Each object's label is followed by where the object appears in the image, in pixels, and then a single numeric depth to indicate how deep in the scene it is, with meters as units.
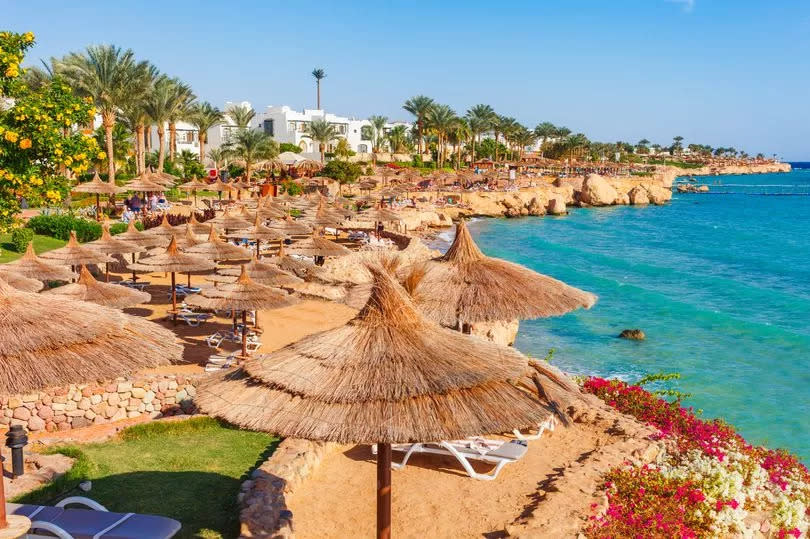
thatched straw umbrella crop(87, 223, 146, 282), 19.36
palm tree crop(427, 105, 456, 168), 82.31
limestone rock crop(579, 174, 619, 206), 86.12
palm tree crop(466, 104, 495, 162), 89.56
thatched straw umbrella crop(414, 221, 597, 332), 10.80
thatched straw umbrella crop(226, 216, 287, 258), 24.56
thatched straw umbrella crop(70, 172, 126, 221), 30.66
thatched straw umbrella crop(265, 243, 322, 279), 21.61
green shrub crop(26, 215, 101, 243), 27.06
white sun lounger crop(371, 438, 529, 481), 10.00
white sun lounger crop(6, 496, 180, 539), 6.71
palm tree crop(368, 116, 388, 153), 85.06
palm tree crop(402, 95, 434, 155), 83.44
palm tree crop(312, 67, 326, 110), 116.31
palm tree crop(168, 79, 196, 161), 48.43
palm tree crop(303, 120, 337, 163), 70.12
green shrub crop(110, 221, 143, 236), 27.94
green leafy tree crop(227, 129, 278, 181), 53.03
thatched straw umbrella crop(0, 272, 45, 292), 14.91
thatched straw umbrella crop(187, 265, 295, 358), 14.85
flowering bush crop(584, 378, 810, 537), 8.52
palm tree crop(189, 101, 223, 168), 54.80
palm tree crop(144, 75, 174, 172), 46.28
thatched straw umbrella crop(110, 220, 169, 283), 21.47
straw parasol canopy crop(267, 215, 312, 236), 26.85
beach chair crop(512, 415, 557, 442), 11.04
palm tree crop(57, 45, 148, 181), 37.66
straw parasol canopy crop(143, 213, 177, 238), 23.36
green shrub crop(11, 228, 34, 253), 24.25
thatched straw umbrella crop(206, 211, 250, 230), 27.13
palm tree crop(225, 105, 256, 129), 65.50
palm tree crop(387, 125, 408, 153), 88.00
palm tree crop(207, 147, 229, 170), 61.62
